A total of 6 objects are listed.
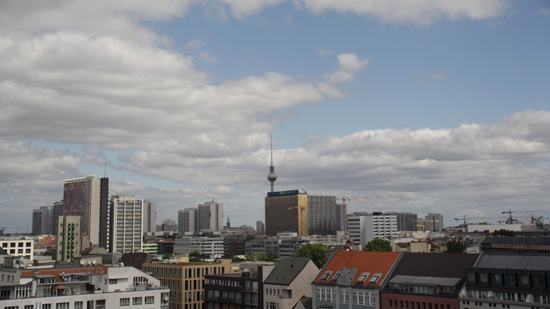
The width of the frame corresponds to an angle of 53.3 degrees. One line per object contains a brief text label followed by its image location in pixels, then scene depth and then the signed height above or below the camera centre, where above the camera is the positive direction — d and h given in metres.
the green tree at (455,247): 192.82 -8.57
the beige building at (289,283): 132.38 -14.25
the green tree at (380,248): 198.43 -8.88
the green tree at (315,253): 192.75 -10.14
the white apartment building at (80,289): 97.81 -12.00
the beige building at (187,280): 167.38 -16.90
